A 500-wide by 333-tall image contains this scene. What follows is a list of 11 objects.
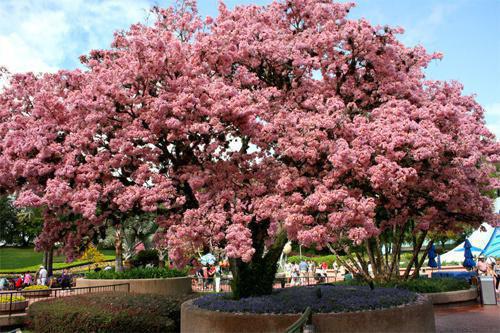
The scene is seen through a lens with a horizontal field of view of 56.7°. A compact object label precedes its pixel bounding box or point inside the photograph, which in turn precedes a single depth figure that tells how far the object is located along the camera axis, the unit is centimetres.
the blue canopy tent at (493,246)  2958
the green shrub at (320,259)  4923
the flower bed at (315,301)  1184
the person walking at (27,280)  3174
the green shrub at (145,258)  3078
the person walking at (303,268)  3511
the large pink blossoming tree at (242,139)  1154
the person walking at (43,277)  2934
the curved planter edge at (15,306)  1769
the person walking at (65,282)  2823
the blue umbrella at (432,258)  2646
